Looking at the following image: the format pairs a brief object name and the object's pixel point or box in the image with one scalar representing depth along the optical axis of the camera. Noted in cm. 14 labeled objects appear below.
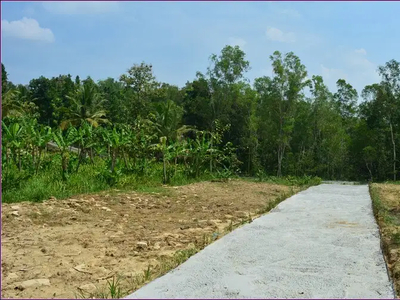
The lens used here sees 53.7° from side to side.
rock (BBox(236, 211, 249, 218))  575
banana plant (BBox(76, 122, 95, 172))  915
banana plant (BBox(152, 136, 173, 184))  968
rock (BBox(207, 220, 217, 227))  513
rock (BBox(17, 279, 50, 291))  279
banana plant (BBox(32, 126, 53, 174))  781
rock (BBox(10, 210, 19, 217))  464
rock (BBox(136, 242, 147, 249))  393
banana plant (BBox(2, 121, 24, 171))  699
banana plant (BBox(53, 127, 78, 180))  763
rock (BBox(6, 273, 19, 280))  294
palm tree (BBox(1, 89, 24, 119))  1694
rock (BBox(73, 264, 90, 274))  319
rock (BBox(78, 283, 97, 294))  280
